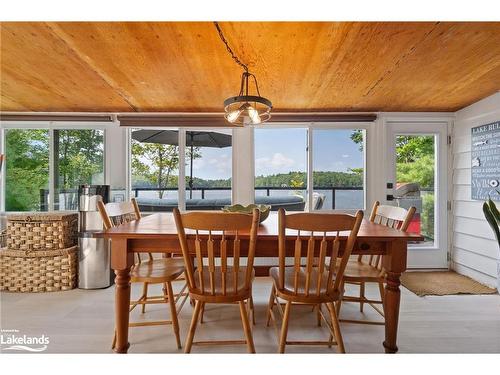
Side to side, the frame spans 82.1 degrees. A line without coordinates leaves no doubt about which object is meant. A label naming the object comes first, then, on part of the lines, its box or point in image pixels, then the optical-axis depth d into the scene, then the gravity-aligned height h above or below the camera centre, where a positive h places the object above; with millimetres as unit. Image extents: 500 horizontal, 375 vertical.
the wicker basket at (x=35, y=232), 2924 -470
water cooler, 2984 -650
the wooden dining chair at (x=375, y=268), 1973 -606
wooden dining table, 1676 -382
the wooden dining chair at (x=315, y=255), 1487 -391
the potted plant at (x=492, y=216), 2590 -259
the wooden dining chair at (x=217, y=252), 1481 -374
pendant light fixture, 1930 +558
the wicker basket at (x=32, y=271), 2867 -855
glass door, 3604 +78
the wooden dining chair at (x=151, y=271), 1885 -593
